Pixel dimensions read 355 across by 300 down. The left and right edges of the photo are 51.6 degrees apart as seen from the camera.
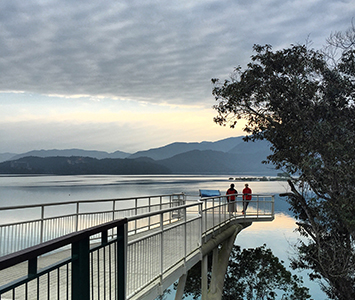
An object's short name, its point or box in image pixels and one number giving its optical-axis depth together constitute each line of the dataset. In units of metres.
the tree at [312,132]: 17.02
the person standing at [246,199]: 21.62
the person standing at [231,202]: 20.60
